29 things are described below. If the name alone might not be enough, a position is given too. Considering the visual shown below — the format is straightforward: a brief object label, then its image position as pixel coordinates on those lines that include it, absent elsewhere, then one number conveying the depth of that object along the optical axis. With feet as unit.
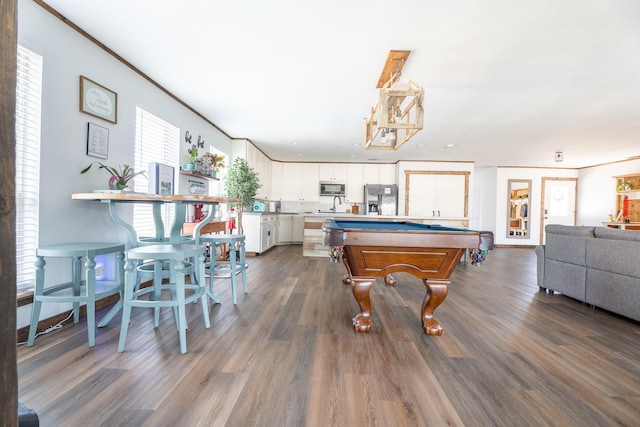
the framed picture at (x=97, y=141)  8.59
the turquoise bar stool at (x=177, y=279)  6.32
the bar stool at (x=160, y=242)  8.36
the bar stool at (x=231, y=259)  9.64
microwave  27.02
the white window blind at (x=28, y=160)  6.93
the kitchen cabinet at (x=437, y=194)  25.53
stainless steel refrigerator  25.99
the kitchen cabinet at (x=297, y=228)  26.78
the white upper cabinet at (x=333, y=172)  27.35
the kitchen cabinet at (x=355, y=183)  27.25
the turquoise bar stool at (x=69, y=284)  6.45
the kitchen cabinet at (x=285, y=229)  25.77
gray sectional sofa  8.75
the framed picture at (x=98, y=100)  8.39
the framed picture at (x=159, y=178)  9.31
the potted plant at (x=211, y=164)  14.62
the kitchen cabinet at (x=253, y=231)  19.88
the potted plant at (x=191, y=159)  13.48
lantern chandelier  8.47
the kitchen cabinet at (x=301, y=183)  27.48
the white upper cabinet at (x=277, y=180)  27.48
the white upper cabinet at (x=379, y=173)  27.25
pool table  7.13
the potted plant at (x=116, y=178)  8.77
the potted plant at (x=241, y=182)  16.80
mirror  28.53
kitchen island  20.63
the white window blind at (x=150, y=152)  10.96
